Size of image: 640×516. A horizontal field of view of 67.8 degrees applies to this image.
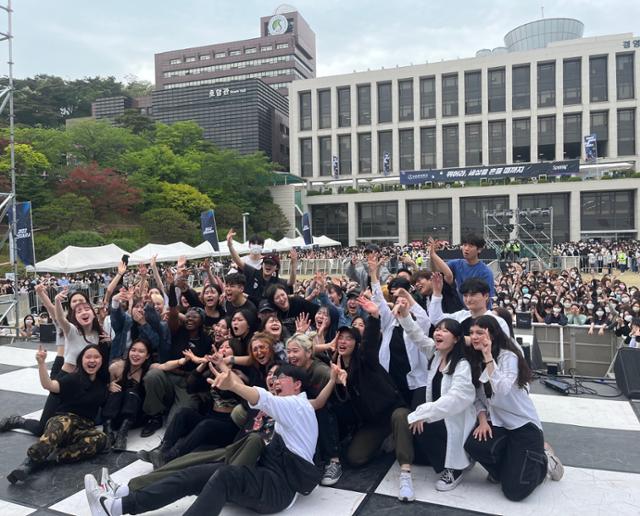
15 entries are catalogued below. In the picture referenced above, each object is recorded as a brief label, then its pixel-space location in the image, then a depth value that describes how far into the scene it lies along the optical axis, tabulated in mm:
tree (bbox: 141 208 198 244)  32344
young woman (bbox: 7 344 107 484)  3941
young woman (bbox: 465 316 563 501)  3307
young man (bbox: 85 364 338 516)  2916
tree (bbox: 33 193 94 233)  27859
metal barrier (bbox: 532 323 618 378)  6844
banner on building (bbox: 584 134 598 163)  36875
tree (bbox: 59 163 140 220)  29969
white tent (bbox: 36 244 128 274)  14992
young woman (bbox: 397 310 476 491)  3365
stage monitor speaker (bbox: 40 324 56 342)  9445
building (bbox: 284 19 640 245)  38500
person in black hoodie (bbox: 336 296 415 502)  3865
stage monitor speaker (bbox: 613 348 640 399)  5660
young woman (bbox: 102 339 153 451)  4469
